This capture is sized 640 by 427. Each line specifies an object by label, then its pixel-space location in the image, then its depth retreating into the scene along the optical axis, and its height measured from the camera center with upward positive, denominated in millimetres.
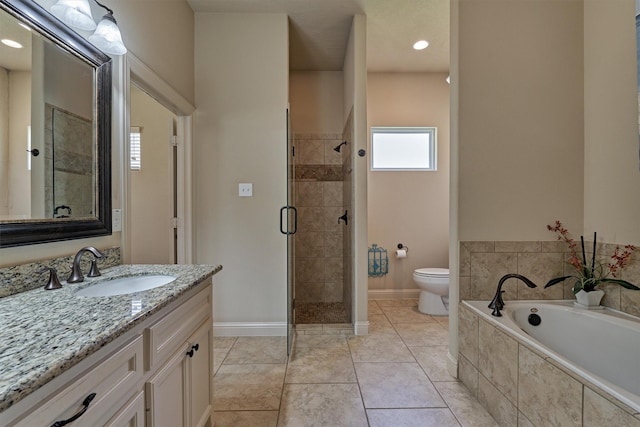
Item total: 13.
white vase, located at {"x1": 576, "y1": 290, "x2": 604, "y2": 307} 1684 -514
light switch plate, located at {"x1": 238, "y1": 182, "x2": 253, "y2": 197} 2496 +190
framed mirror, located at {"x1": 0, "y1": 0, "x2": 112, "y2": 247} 1030 +338
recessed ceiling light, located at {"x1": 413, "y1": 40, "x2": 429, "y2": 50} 2805 +1683
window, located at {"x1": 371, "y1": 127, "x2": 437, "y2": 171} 3453 +777
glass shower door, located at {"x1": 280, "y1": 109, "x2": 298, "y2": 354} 2104 -257
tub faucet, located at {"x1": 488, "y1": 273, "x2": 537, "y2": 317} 1591 -523
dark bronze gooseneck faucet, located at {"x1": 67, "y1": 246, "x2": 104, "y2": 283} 1134 -225
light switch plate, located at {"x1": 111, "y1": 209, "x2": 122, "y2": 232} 1512 -47
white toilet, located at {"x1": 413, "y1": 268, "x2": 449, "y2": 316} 2832 -792
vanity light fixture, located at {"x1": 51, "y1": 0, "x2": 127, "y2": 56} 1152 +818
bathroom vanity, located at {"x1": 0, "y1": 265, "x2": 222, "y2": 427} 524 -347
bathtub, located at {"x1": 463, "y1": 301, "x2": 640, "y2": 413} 1398 -661
